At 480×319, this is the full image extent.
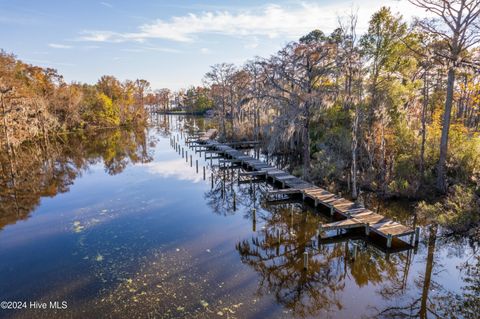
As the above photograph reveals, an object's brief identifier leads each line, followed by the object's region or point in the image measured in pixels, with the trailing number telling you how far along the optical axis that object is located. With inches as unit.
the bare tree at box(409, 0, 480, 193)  576.4
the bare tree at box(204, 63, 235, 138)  1584.6
